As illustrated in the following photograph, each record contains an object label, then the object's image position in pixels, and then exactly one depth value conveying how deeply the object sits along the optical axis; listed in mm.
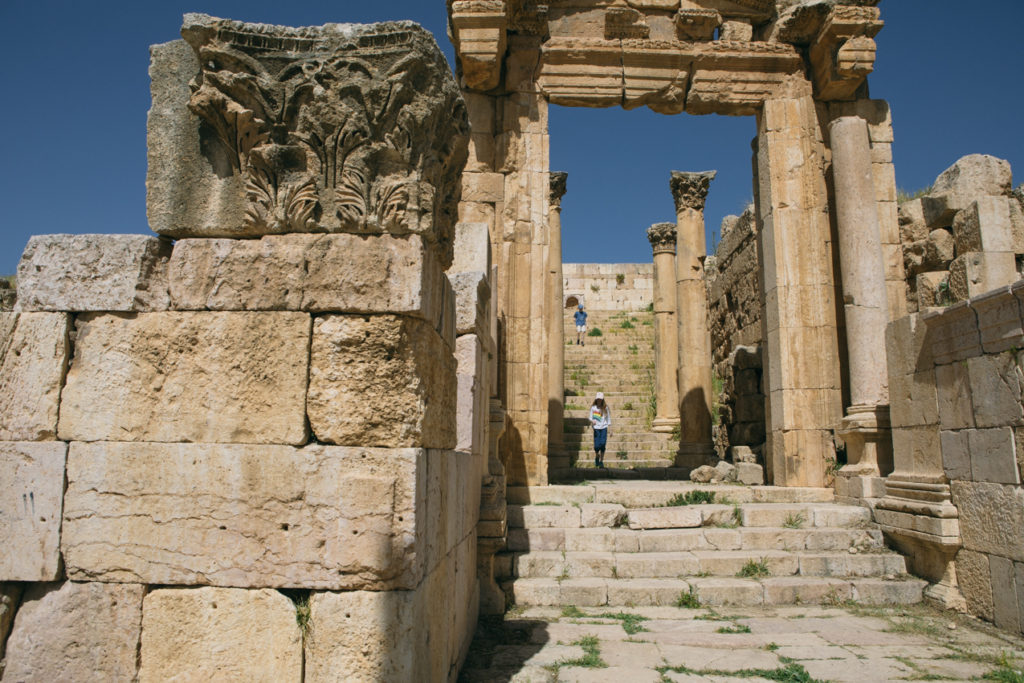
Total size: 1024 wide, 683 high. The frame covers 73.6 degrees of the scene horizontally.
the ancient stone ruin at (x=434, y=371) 2604
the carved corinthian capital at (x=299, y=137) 2770
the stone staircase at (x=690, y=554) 5512
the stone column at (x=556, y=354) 11812
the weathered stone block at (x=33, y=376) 2746
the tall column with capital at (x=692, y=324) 12531
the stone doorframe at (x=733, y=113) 8203
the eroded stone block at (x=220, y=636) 2520
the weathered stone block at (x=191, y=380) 2678
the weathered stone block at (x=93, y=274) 2777
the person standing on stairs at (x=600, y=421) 13117
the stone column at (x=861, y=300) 7309
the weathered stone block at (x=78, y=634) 2580
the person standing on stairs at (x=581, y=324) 22016
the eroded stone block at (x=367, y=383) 2633
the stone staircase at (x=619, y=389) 14664
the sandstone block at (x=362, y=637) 2459
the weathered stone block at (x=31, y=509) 2670
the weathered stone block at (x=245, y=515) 2553
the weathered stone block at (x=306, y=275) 2691
